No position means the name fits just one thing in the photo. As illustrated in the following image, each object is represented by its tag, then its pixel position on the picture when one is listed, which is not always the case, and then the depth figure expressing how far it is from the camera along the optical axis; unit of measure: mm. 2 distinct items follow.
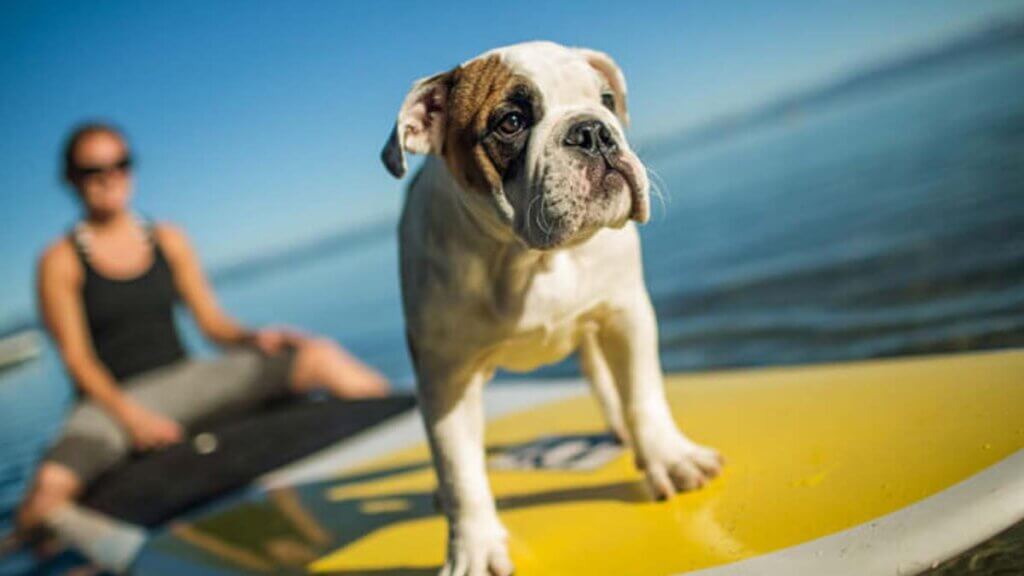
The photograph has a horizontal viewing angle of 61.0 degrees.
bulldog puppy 1455
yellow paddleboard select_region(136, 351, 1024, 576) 1468
